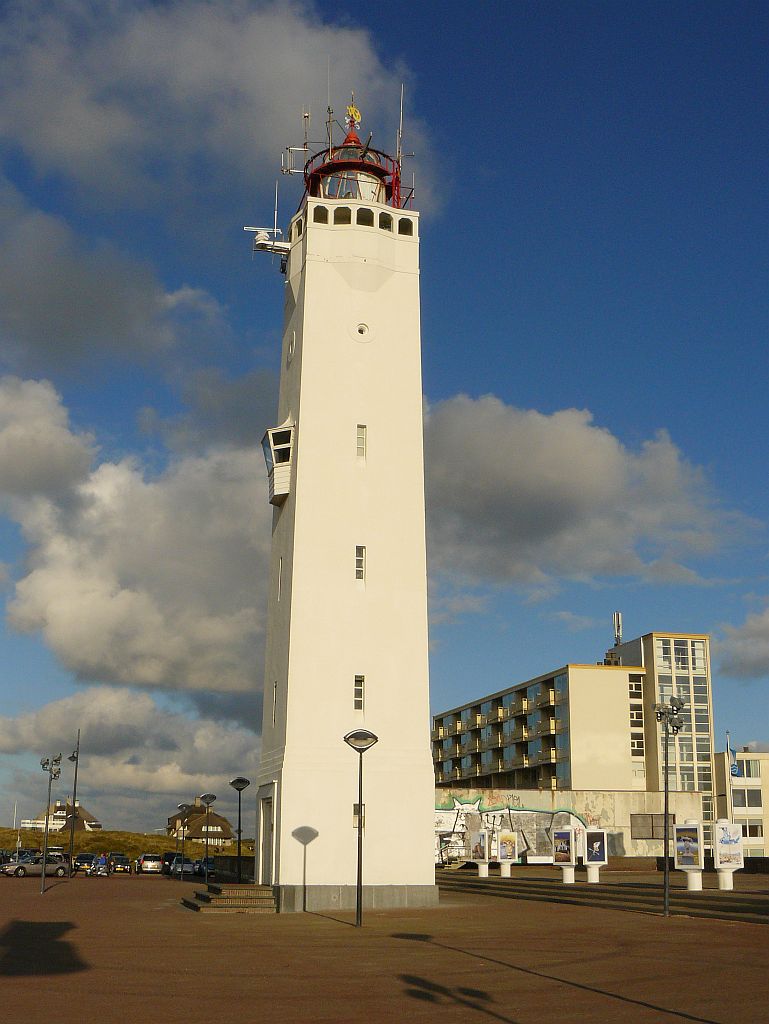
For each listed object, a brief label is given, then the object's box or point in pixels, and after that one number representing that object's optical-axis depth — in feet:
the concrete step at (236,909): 111.14
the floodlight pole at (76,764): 257.83
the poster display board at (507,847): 179.01
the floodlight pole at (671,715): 107.04
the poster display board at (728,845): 127.65
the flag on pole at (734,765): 321.93
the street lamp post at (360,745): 91.30
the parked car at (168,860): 261.24
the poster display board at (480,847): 182.88
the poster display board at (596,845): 157.38
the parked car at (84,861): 267.59
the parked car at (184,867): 233.96
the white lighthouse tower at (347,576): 114.93
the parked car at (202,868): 226.79
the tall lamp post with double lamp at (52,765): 174.29
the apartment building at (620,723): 287.69
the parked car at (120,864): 291.38
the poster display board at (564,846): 165.27
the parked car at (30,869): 235.40
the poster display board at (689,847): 121.80
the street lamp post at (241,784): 137.18
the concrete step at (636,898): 96.48
